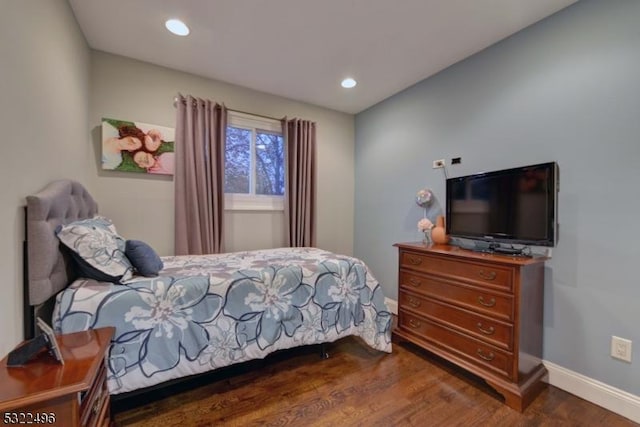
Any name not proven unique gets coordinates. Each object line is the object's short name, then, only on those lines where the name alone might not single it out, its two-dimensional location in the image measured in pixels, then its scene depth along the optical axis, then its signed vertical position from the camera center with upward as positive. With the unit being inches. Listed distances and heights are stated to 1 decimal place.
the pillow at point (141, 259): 67.0 -12.3
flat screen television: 68.4 +1.4
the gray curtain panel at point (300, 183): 125.5 +12.3
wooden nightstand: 32.9 -22.8
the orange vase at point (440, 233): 97.5 -8.1
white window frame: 117.3 +6.0
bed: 53.2 -22.5
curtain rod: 103.9 +41.3
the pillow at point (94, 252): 57.2 -9.5
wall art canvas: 94.7 +22.0
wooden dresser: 65.9 -28.1
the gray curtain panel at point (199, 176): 102.2 +12.5
